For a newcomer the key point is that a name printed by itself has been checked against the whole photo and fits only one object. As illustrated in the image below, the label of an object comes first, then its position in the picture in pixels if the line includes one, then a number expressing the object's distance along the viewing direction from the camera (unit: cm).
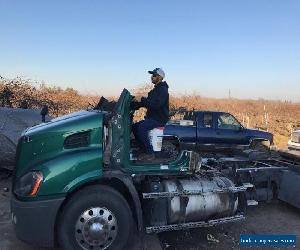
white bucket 379
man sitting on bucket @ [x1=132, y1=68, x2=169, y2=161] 381
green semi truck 306
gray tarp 551
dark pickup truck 890
